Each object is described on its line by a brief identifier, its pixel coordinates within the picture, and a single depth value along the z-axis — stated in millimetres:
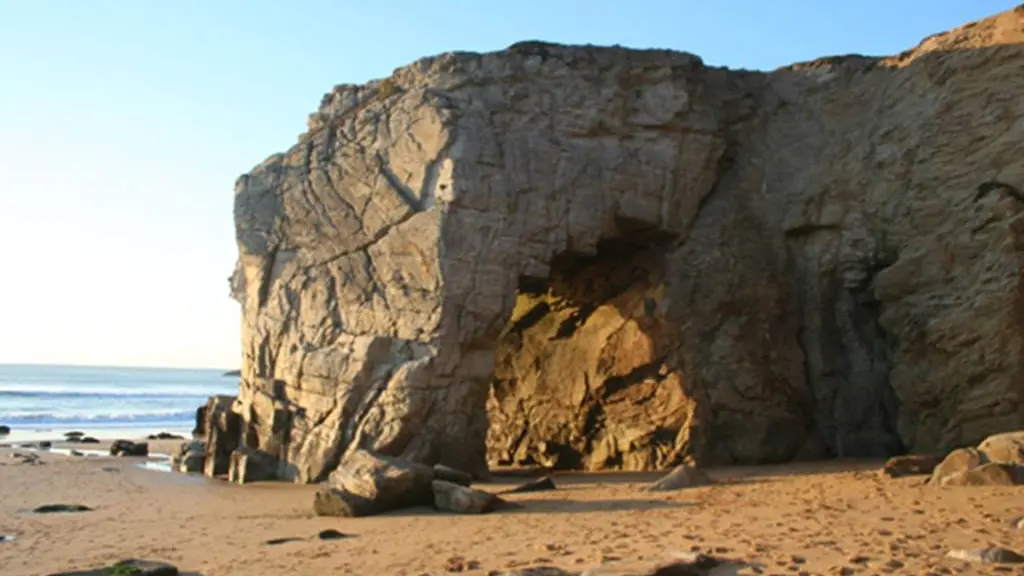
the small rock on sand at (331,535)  9414
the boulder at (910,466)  11406
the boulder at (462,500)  10742
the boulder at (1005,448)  10391
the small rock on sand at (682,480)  11898
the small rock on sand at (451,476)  11961
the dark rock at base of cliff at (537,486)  12875
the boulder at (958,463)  10297
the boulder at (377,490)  10992
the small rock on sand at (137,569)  7741
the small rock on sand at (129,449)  21062
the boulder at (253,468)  15211
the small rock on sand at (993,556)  6703
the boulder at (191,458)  17094
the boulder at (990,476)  9727
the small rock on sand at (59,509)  12305
